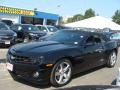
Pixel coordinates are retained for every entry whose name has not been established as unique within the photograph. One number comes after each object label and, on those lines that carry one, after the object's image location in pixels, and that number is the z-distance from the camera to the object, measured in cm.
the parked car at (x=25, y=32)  929
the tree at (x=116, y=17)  4812
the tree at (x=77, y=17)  5860
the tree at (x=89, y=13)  5467
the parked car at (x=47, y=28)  1096
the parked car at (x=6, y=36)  728
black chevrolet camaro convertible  305
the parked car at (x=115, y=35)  1028
